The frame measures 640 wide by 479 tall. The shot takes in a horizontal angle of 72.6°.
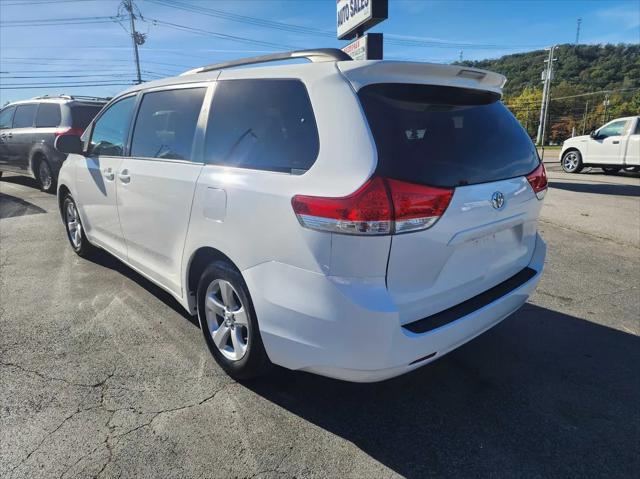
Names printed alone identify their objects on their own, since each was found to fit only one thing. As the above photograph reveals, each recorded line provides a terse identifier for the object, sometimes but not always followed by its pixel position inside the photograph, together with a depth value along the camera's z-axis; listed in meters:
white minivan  1.96
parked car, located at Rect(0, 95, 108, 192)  8.55
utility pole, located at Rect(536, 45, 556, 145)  48.31
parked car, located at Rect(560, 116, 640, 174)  13.05
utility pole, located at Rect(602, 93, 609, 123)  65.35
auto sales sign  8.09
